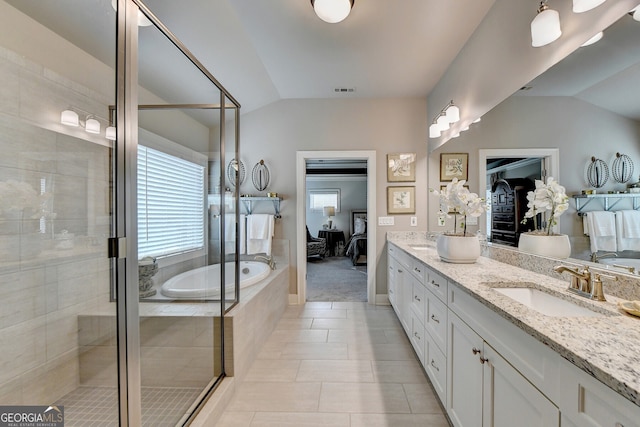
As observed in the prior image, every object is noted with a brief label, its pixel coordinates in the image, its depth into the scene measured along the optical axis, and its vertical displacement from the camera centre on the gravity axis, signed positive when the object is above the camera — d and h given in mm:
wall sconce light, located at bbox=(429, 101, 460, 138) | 2500 +984
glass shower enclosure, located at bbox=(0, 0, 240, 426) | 1121 -60
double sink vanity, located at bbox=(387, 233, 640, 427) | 603 -442
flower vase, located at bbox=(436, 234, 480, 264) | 1769 -256
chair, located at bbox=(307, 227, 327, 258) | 6363 -855
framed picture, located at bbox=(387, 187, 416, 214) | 3379 +172
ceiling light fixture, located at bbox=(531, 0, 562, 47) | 1274 +957
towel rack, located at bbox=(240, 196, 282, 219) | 3420 +114
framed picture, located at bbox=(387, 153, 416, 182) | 3361 +622
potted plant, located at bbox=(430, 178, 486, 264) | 1771 -169
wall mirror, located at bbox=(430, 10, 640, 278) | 1012 +499
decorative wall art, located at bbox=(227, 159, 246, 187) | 2164 +356
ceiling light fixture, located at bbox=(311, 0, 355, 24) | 1610 +1328
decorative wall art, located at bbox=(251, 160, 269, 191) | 3461 +523
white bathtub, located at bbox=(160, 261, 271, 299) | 1902 -556
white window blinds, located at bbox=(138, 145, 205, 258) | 1565 +71
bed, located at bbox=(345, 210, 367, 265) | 6039 -837
